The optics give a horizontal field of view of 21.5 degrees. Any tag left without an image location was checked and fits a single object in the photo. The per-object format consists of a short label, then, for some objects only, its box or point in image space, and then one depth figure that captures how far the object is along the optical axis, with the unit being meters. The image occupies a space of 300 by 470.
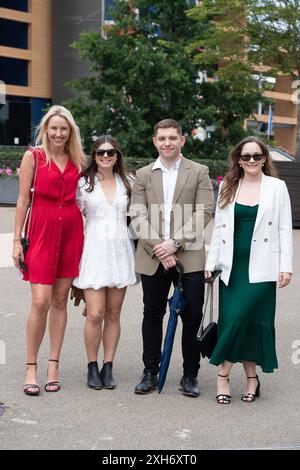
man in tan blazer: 5.40
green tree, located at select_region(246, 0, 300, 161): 20.78
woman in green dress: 5.27
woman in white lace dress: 5.50
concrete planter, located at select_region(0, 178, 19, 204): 21.41
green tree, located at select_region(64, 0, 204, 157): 21.39
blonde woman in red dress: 5.36
